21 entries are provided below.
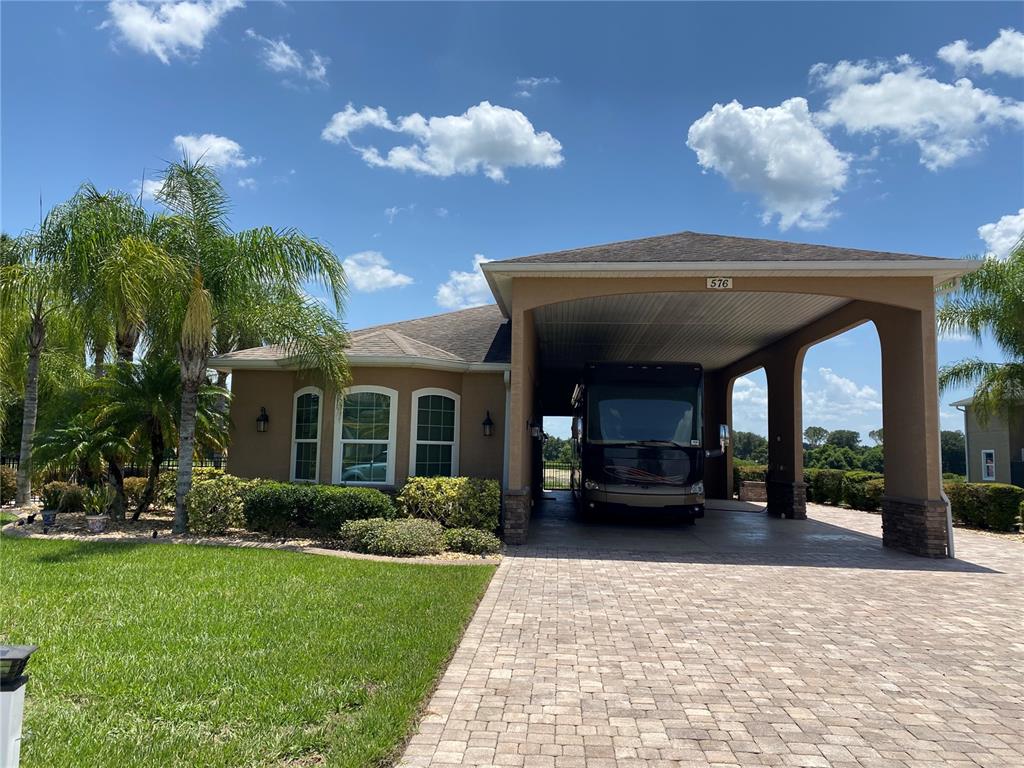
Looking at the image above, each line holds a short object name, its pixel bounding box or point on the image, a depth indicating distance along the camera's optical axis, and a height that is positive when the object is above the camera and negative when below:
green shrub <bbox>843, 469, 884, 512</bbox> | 19.31 -1.57
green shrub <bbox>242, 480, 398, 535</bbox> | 10.70 -1.28
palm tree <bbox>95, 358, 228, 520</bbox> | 11.82 +0.38
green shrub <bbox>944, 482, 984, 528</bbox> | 15.34 -1.48
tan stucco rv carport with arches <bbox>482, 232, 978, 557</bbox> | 10.59 +2.70
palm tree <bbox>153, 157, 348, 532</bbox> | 10.48 +2.79
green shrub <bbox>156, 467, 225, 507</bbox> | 14.16 -1.33
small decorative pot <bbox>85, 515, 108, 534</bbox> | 10.94 -1.68
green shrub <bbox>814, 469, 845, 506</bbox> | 21.48 -1.58
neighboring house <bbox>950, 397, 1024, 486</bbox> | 24.82 -0.32
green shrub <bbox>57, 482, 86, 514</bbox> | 13.27 -1.54
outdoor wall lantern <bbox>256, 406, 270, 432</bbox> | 13.49 +0.21
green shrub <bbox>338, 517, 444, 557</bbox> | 9.64 -1.63
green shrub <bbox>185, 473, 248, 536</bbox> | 11.00 -1.37
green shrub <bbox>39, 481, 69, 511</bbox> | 13.29 -1.47
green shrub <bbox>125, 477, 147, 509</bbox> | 14.41 -1.47
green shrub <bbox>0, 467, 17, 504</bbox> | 18.28 -1.73
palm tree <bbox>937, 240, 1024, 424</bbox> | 14.72 +2.96
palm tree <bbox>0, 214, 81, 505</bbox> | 11.04 +2.69
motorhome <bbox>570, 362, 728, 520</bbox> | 12.52 +0.01
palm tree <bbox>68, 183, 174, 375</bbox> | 9.55 +2.61
